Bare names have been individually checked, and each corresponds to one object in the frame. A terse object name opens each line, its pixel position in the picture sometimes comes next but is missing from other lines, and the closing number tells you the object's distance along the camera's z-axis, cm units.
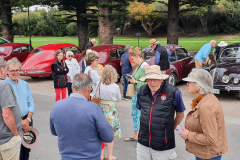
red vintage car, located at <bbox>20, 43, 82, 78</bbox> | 1279
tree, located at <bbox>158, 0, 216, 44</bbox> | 1482
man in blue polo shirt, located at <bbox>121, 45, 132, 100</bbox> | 934
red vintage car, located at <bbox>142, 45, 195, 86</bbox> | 1027
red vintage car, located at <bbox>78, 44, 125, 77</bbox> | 1150
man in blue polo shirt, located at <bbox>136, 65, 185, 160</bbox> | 322
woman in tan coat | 277
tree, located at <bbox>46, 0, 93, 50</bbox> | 1762
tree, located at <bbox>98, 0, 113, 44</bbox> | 1388
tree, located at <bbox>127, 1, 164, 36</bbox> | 3998
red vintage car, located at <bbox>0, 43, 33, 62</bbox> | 1526
